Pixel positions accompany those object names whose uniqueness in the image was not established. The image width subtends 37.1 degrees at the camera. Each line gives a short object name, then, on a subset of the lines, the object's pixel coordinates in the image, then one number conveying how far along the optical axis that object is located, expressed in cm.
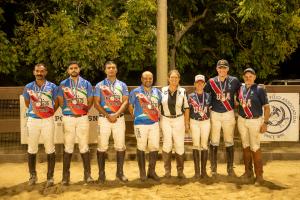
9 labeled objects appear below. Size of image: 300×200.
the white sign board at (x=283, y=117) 887
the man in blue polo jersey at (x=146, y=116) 698
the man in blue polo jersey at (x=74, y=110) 684
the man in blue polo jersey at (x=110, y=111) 689
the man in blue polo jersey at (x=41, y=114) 684
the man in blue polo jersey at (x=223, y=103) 715
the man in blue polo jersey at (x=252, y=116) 696
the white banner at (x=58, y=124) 864
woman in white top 702
